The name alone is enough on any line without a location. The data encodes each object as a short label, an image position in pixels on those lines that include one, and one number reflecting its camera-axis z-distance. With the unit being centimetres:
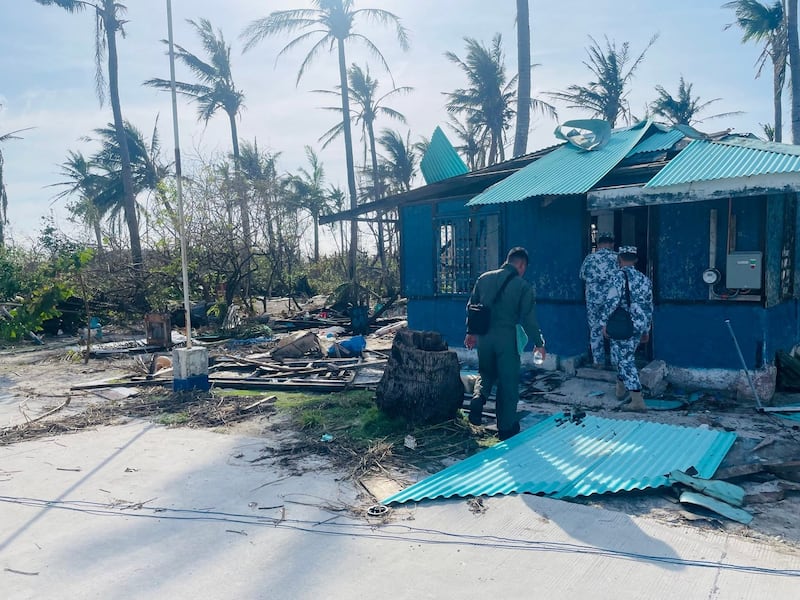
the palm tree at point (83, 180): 3484
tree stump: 606
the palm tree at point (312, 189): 3412
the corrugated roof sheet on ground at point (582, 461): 446
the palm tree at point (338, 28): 2192
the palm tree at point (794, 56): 1742
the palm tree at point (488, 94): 2656
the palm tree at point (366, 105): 2995
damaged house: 689
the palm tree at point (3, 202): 3378
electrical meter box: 695
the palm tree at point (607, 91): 2577
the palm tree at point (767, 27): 2088
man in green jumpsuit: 574
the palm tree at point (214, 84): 3150
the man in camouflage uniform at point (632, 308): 670
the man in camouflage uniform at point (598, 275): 748
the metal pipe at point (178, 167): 731
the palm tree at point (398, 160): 3153
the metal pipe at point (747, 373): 650
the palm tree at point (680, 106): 2770
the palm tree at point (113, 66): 2138
